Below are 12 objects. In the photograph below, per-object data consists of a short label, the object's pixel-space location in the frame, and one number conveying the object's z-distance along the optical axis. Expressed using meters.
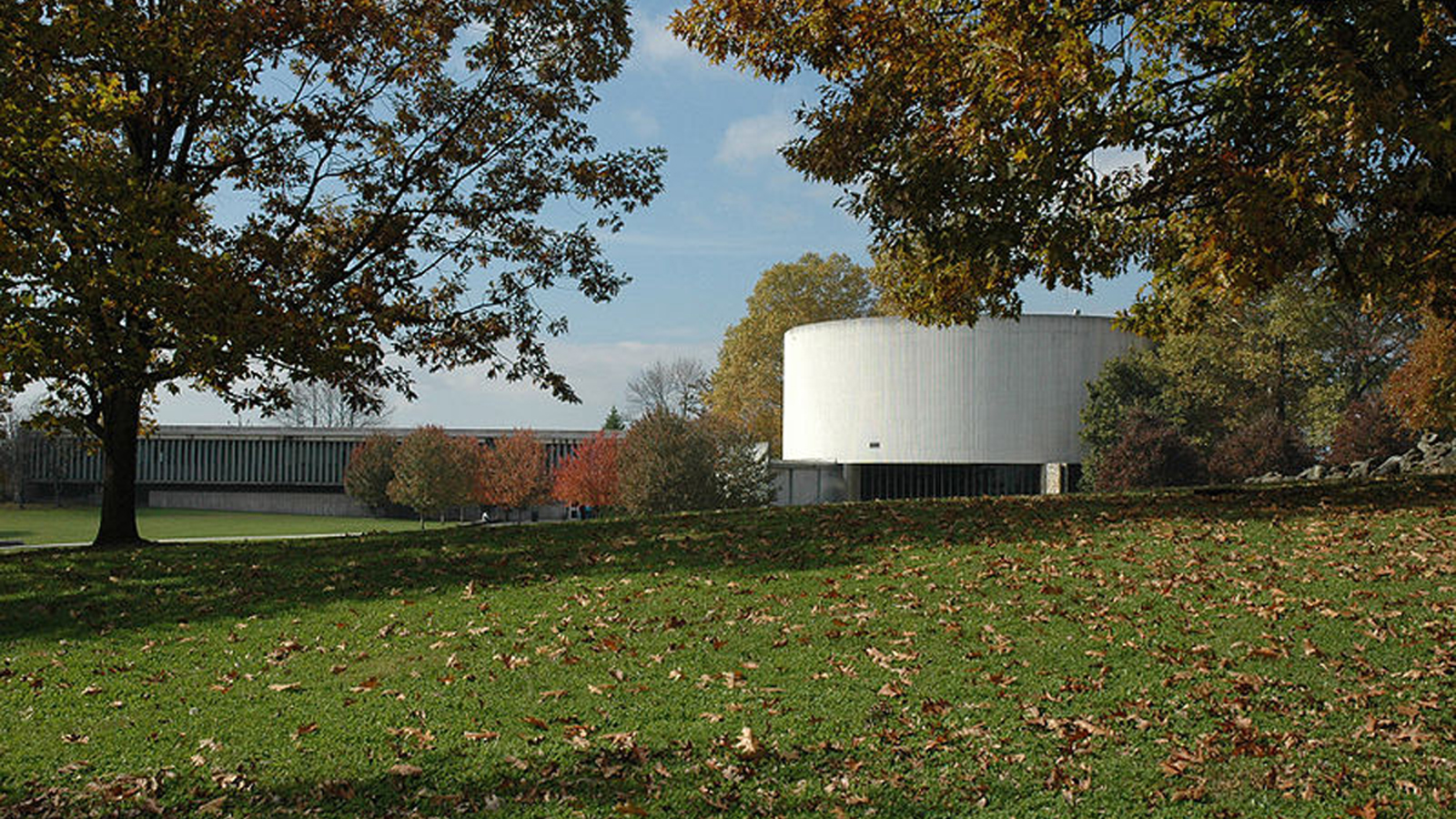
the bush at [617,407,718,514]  38.72
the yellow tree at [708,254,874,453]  63.12
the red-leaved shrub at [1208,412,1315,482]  42.09
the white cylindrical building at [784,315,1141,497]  51.28
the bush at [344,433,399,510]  65.31
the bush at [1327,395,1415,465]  40.25
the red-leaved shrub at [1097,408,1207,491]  44.97
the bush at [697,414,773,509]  40.25
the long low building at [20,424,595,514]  75.81
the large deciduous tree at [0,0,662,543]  13.95
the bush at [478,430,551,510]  59.28
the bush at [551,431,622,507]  53.25
